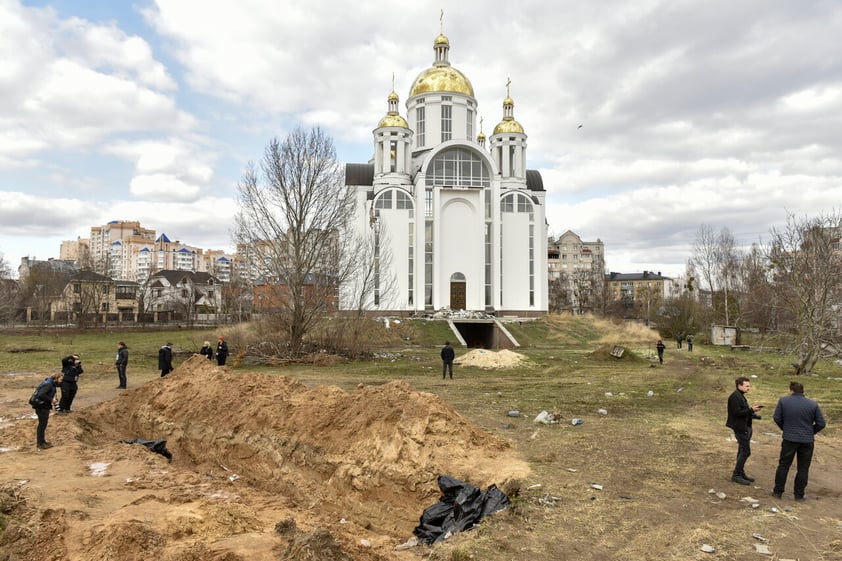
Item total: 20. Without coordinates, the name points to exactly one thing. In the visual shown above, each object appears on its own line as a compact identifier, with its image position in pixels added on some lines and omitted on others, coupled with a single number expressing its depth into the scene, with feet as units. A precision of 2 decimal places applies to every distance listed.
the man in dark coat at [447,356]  64.08
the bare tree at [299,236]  84.07
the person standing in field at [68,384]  39.65
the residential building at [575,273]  264.11
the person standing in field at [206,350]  63.57
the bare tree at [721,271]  151.12
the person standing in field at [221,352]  67.07
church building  150.61
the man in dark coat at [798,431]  22.68
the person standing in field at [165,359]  56.03
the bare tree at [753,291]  131.44
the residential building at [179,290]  240.32
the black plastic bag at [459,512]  21.53
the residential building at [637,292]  259.06
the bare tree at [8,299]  126.93
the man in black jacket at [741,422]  25.14
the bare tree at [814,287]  69.82
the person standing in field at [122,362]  54.34
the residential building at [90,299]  159.33
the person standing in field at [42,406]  31.37
